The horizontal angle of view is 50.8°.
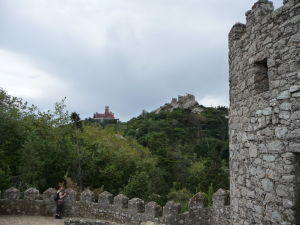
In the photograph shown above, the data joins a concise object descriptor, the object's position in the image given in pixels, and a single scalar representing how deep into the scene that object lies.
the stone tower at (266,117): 4.01
